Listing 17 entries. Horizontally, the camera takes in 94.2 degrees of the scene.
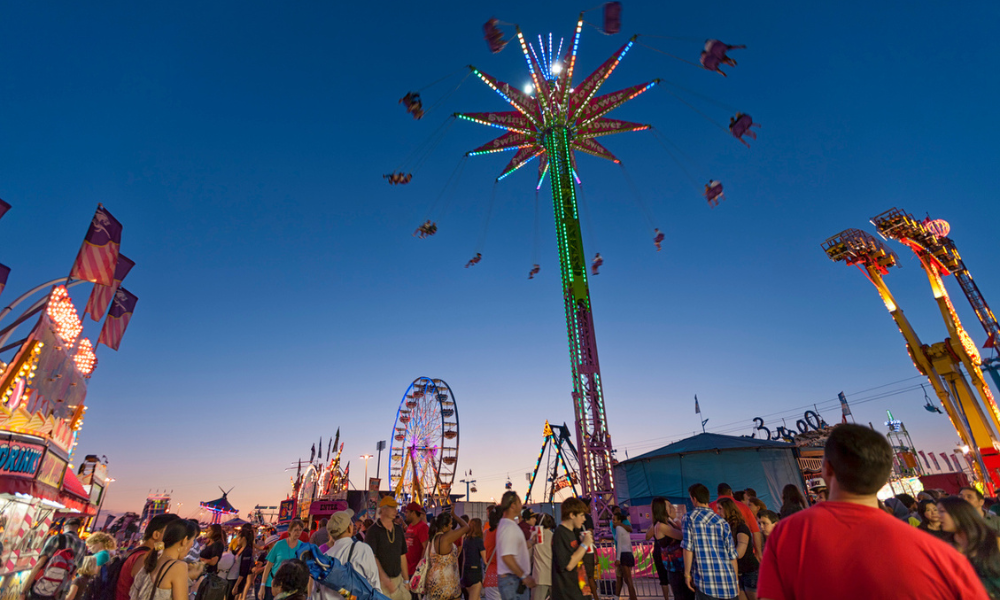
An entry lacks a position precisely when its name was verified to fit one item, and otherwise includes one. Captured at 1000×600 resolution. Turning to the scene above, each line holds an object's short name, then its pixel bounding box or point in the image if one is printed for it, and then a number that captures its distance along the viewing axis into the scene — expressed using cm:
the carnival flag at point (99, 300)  1911
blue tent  2736
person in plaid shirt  500
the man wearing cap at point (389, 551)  599
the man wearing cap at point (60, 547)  528
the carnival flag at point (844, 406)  5467
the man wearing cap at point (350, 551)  491
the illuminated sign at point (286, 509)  5446
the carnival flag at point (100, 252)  1594
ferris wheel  3578
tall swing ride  2119
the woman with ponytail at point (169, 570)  381
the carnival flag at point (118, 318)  2139
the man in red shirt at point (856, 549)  169
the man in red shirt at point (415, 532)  786
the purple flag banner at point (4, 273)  1433
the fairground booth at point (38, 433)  1228
